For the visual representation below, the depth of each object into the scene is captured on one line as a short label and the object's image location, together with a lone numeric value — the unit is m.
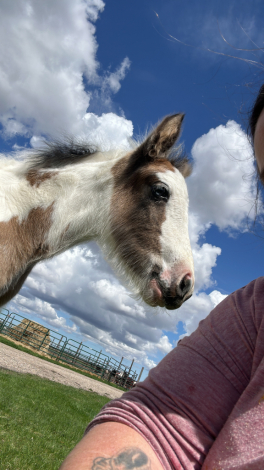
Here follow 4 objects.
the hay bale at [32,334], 23.66
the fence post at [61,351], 24.72
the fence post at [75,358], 25.85
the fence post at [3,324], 23.12
